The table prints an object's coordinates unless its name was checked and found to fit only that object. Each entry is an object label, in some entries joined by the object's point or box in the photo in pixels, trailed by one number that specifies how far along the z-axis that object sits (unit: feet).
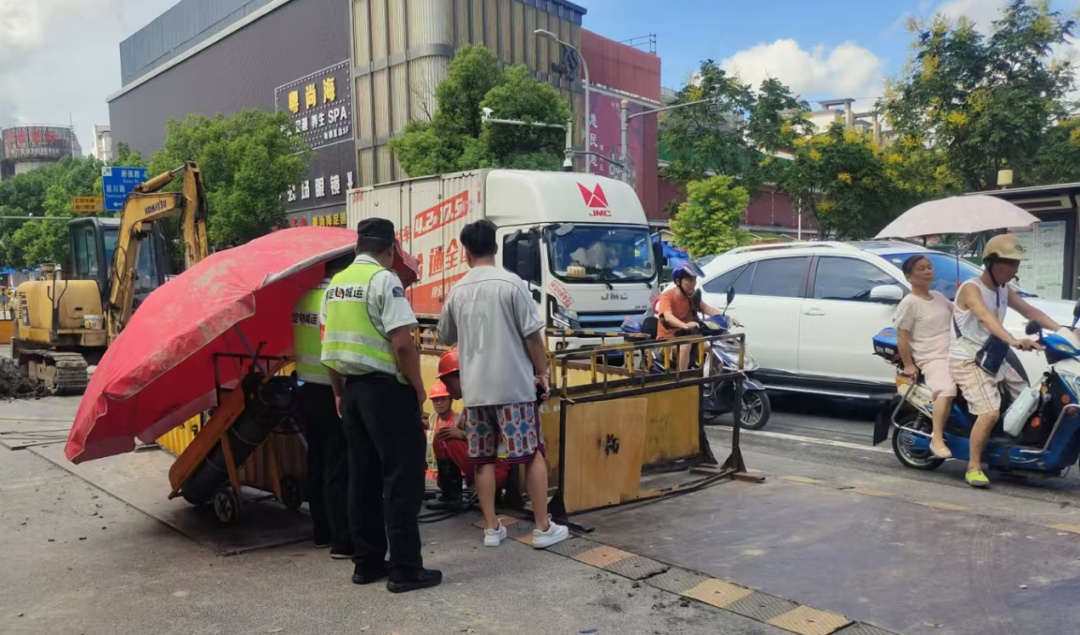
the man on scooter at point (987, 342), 20.12
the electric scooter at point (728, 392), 28.78
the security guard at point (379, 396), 13.93
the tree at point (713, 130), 91.04
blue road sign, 87.83
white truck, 41.98
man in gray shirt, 15.33
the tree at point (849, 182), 71.56
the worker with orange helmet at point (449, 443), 18.07
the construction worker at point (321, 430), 15.80
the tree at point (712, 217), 87.86
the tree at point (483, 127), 84.69
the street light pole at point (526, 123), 80.02
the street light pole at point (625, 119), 89.52
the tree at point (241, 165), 106.22
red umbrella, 14.88
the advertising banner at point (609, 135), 132.36
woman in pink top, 21.12
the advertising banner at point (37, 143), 346.54
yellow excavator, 39.42
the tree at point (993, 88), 55.26
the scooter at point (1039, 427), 19.56
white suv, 29.19
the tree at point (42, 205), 156.87
